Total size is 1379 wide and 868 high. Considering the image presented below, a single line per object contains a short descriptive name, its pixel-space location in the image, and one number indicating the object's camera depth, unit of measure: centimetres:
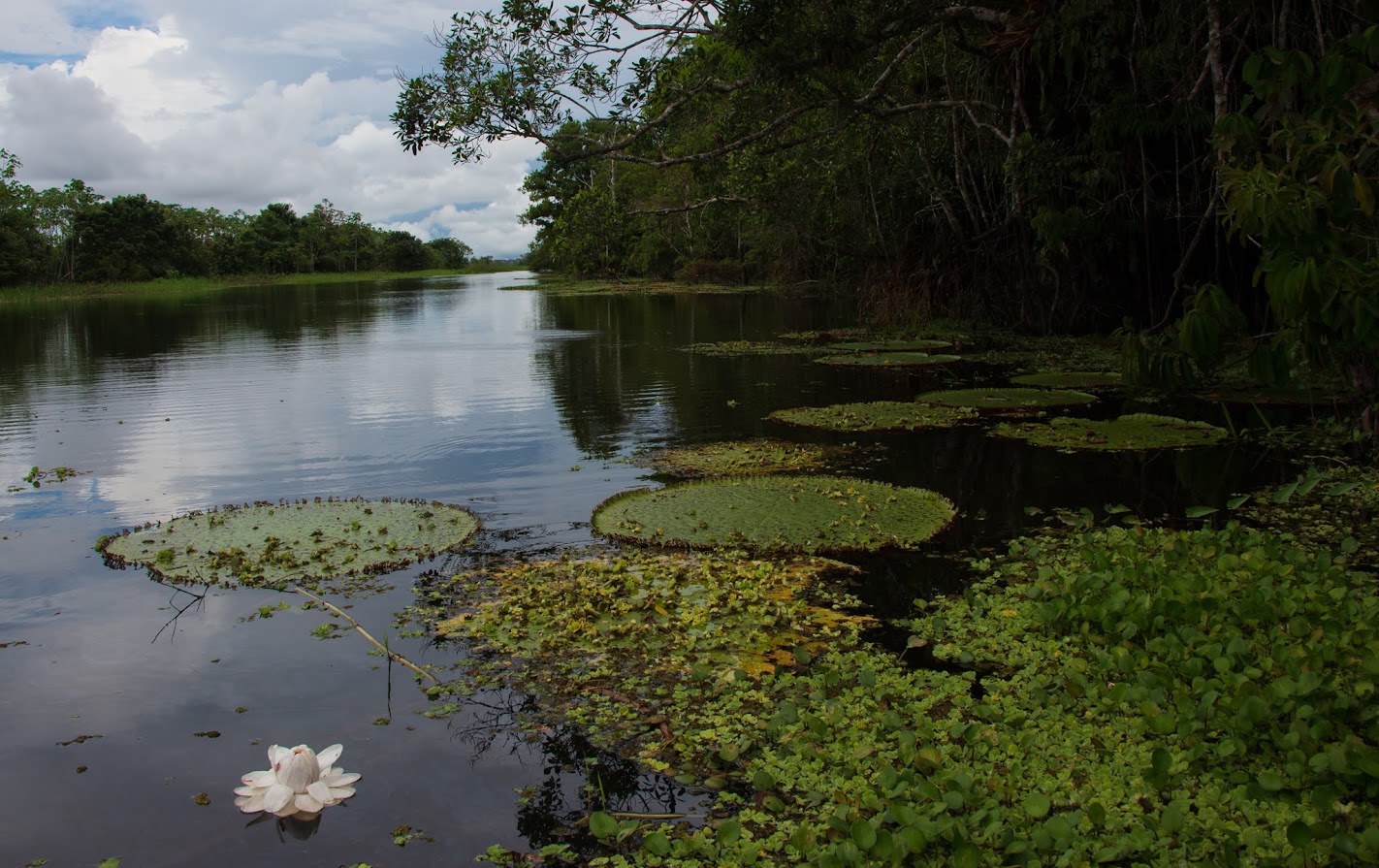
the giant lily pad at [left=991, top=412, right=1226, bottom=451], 900
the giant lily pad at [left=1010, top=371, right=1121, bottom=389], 1230
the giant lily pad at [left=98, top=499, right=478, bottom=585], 627
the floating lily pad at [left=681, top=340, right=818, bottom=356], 1817
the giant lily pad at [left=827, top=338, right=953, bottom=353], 1755
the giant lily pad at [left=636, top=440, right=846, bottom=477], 863
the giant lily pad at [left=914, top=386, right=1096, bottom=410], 1114
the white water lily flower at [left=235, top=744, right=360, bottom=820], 364
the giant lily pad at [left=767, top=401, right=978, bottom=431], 1048
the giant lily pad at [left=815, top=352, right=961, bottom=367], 1541
